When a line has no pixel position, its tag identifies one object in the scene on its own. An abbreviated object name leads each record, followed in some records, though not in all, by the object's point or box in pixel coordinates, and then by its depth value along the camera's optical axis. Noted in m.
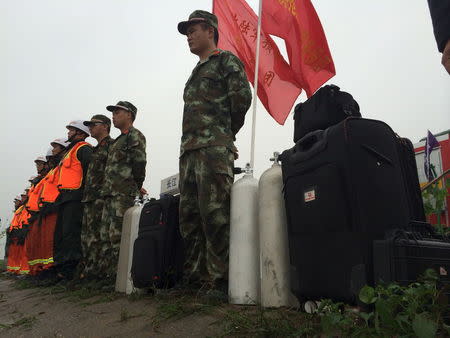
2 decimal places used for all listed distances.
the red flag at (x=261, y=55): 5.95
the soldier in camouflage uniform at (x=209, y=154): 3.08
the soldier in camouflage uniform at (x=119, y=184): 4.78
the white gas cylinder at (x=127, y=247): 3.98
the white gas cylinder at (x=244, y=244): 2.64
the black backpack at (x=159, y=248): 3.40
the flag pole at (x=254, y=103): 3.93
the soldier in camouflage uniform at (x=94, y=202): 5.23
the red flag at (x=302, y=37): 5.55
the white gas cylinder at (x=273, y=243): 2.42
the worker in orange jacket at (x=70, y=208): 5.64
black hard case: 1.68
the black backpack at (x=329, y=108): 2.38
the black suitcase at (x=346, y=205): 1.86
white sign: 4.60
